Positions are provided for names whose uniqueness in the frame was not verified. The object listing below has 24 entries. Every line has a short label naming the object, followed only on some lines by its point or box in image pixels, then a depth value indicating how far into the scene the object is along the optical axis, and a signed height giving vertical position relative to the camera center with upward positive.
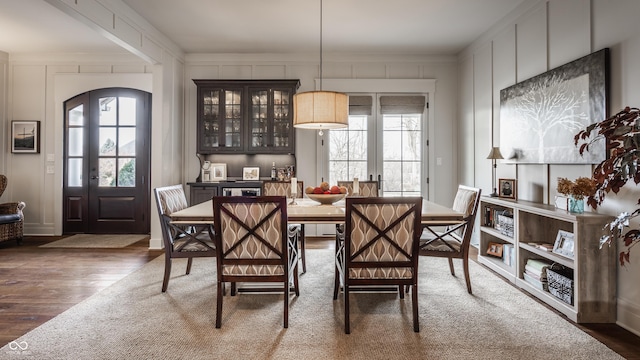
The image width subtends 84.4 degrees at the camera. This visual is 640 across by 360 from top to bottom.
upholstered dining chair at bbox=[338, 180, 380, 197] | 3.89 -0.11
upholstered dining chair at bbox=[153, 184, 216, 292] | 2.88 -0.52
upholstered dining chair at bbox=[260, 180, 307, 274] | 3.84 -0.11
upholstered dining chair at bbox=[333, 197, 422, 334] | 2.21 -0.41
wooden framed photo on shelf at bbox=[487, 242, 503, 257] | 3.68 -0.75
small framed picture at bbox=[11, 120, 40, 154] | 5.50 +0.64
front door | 5.52 +0.24
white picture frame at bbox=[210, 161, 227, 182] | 5.21 +0.09
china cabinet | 5.06 +0.88
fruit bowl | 2.89 -0.16
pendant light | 2.84 +0.57
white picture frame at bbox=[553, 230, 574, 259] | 2.59 -0.50
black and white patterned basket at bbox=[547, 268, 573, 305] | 2.53 -0.78
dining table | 2.45 -0.27
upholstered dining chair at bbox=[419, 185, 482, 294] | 2.88 -0.54
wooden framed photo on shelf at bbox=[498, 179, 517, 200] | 3.53 -0.10
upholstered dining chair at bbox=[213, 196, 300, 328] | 2.22 -0.40
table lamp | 3.80 +0.26
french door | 5.36 +0.51
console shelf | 2.40 -0.57
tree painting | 2.64 +0.60
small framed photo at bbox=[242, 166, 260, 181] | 5.29 +0.08
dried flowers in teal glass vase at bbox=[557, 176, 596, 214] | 2.53 -0.09
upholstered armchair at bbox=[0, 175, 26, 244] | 4.62 -0.57
